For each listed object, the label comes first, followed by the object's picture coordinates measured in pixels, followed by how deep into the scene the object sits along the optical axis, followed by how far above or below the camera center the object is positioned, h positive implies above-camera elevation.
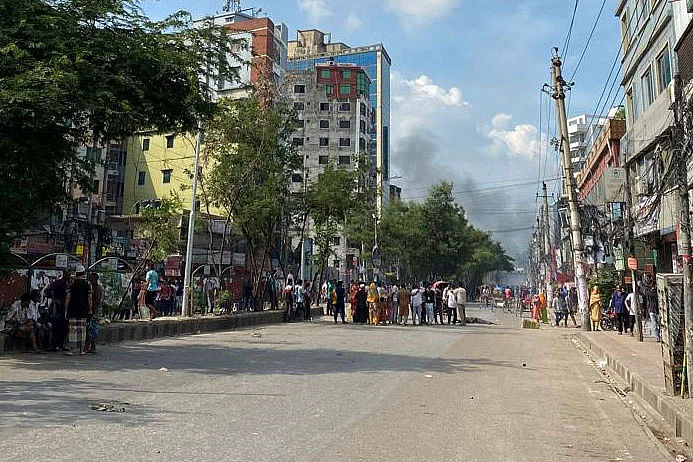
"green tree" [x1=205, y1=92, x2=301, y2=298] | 26.39 +5.84
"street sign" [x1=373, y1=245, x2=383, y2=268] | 39.94 +2.90
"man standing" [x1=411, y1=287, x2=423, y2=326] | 28.03 +0.08
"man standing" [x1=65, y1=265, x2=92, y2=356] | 13.20 -0.24
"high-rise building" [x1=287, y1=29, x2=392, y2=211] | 102.00 +40.29
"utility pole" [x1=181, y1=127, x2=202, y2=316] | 22.53 +1.16
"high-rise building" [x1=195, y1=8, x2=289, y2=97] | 58.80 +25.98
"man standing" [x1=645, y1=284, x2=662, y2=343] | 20.09 +0.05
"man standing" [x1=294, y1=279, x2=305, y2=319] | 28.65 +0.32
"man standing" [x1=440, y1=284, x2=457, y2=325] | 28.64 +0.02
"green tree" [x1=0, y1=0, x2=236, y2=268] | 11.36 +4.11
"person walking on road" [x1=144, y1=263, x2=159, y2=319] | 21.84 +0.31
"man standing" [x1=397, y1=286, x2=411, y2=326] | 28.62 -0.02
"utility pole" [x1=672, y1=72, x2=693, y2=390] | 9.13 +1.37
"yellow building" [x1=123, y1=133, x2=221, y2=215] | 55.97 +11.47
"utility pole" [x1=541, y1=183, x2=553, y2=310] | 51.92 +6.72
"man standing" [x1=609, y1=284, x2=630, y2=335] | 21.84 -0.03
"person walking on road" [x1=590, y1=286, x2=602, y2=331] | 23.95 -0.05
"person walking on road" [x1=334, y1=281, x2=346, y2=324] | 27.42 +0.07
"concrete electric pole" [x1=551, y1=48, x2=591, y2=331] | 25.14 +3.06
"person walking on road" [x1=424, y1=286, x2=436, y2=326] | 28.40 +0.01
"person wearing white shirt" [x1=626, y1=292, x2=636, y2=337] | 20.19 -0.06
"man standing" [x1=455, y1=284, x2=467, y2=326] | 28.33 +0.20
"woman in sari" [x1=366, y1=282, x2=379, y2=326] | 27.67 +0.05
